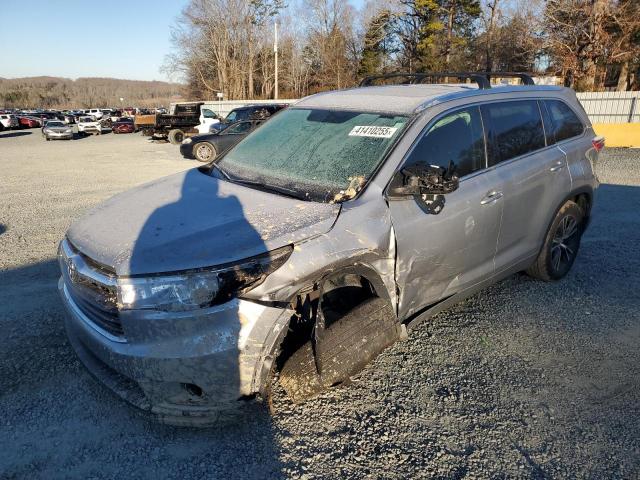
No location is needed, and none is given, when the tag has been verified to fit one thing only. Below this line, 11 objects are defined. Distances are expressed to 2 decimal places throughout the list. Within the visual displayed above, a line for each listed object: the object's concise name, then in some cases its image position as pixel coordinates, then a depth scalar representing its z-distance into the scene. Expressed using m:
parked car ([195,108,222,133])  20.36
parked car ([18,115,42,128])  42.53
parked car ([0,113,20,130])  38.16
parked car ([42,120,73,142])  29.08
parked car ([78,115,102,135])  35.19
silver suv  2.21
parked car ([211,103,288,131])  16.70
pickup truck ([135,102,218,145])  21.75
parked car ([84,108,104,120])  55.67
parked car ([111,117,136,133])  35.81
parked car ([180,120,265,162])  14.20
